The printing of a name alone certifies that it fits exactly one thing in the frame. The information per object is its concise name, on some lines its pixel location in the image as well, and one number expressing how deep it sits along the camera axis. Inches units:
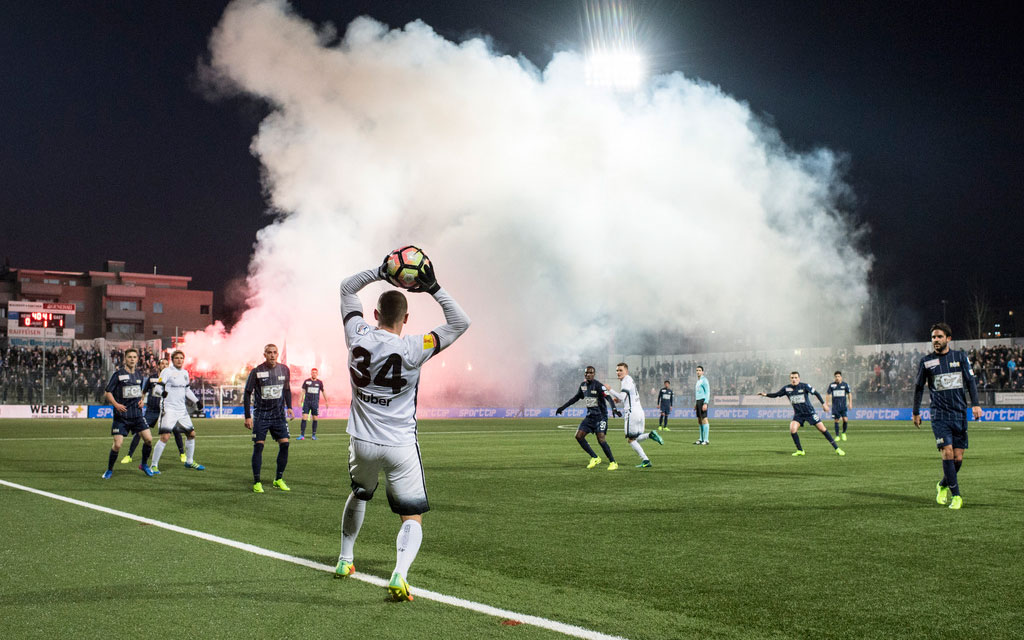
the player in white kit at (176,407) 636.7
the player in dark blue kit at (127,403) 570.3
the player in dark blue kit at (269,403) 513.0
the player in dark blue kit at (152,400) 669.3
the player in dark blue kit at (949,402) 404.8
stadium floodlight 2117.4
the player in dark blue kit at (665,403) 1361.5
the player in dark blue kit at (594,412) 654.5
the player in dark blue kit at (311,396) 1105.4
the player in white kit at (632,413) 674.2
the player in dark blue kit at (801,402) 834.8
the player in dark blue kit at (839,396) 1044.5
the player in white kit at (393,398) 230.5
